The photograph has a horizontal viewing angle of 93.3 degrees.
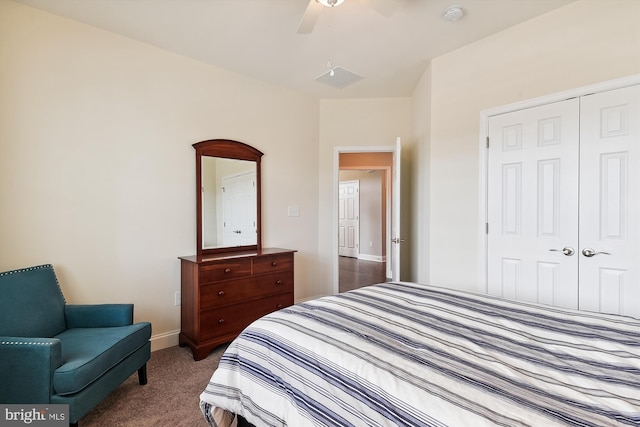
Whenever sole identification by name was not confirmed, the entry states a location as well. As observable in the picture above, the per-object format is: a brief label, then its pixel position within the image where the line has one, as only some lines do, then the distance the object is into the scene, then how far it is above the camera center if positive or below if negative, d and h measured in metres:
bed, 0.78 -0.50
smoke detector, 2.22 +1.49
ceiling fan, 1.71 +1.18
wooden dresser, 2.58 -0.76
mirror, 3.04 +0.16
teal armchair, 1.52 -0.80
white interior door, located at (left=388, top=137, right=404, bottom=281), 3.34 -0.05
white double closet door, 2.03 +0.05
